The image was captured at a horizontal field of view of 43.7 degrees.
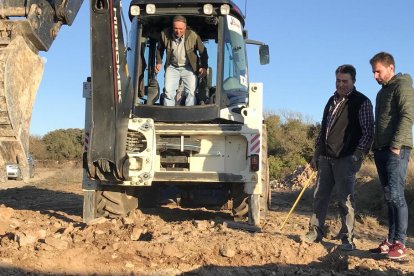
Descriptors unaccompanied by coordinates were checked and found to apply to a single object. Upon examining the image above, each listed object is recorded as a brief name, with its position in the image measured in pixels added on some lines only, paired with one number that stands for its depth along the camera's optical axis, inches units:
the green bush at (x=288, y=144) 1005.0
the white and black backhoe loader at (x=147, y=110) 212.8
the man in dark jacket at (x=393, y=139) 205.8
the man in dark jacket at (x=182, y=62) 293.0
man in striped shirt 220.2
